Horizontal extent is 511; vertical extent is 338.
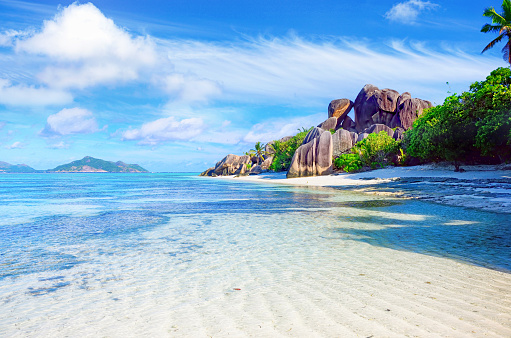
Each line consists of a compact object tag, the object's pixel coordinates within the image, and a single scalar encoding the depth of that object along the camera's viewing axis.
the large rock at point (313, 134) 54.29
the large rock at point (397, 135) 52.13
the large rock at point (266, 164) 75.17
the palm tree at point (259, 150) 86.73
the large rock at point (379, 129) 56.34
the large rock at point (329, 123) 74.86
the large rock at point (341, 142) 53.50
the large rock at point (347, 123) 82.19
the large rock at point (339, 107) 80.56
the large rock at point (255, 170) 75.84
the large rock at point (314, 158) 49.41
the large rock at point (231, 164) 88.31
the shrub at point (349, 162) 45.75
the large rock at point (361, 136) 55.99
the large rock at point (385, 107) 66.75
